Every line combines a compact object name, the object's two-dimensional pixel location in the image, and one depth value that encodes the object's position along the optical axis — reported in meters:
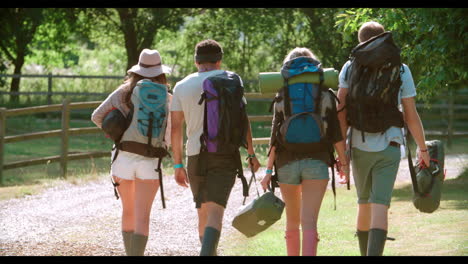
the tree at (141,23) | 54.28
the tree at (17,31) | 50.12
